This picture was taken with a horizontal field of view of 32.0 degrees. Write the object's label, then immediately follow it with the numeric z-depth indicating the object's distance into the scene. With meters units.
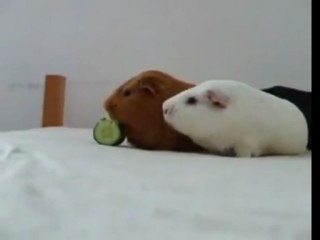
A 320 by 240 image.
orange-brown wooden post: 1.73
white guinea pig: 1.01
